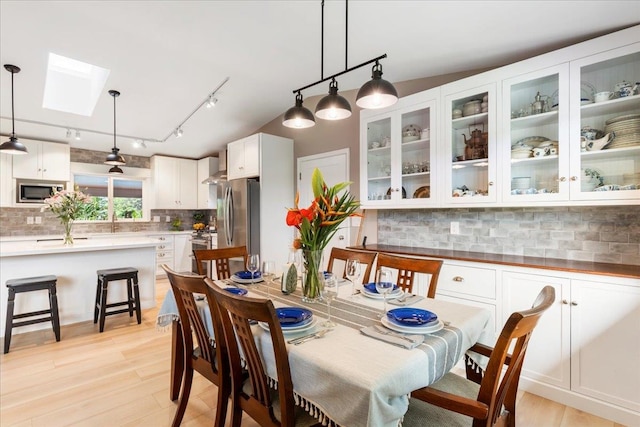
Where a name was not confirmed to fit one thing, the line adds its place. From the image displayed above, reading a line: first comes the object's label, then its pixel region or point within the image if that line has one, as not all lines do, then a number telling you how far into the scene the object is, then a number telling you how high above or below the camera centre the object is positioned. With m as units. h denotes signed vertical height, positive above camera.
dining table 0.94 -0.51
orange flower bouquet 1.63 -0.05
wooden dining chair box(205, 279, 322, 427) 1.07 -0.62
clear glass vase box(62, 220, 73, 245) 3.54 -0.25
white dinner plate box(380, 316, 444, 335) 1.26 -0.48
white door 3.93 +0.54
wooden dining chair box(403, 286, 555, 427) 0.98 -0.64
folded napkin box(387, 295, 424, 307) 1.64 -0.48
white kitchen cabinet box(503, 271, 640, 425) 1.82 -0.84
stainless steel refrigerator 4.27 -0.04
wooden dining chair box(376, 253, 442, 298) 1.97 -0.37
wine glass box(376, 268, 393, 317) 1.52 -0.35
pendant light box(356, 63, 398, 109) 1.63 +0.64
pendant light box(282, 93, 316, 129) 2.04 +0.63
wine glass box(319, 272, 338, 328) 1.38 -0.44
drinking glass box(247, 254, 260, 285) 1.99 -0.33
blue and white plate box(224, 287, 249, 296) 1.76 -0.45
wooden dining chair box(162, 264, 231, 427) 1.45 -0.72
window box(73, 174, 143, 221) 5.64 +0.31
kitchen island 3.14 -0.62
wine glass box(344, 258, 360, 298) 1.70 -0.33
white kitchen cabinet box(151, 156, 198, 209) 5.95 +0.60
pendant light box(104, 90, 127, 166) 3.84 +0.66
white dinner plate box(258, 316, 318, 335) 1.26 -0.48
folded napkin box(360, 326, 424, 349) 1.16 -0.50
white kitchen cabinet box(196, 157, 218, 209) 6.10 +0.49
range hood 5.15 +0.71
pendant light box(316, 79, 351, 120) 1.82 +0.63
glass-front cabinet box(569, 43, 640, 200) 2.04 +0.59
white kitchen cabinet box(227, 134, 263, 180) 4.39 +0.81
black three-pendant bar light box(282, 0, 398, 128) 1.64 +0.63
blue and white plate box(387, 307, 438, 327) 1.31 -0.46
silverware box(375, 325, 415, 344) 1.20 -0.50
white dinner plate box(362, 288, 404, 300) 1.75 -0.47
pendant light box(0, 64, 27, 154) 3.08 +0.68
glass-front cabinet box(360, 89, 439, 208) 2.96 +0.61
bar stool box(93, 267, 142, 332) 3.27 -0.88
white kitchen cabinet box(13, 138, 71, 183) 4.73 +0.80
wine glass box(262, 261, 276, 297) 1.95 -0.36
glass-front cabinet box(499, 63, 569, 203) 2.22 +0.59
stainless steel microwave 4.75 +0.34
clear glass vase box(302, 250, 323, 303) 1.69 -0.37
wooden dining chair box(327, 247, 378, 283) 2.29 -0.34
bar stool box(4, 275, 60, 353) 2.82 -0.82
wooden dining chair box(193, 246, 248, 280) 2.38 -0.35
